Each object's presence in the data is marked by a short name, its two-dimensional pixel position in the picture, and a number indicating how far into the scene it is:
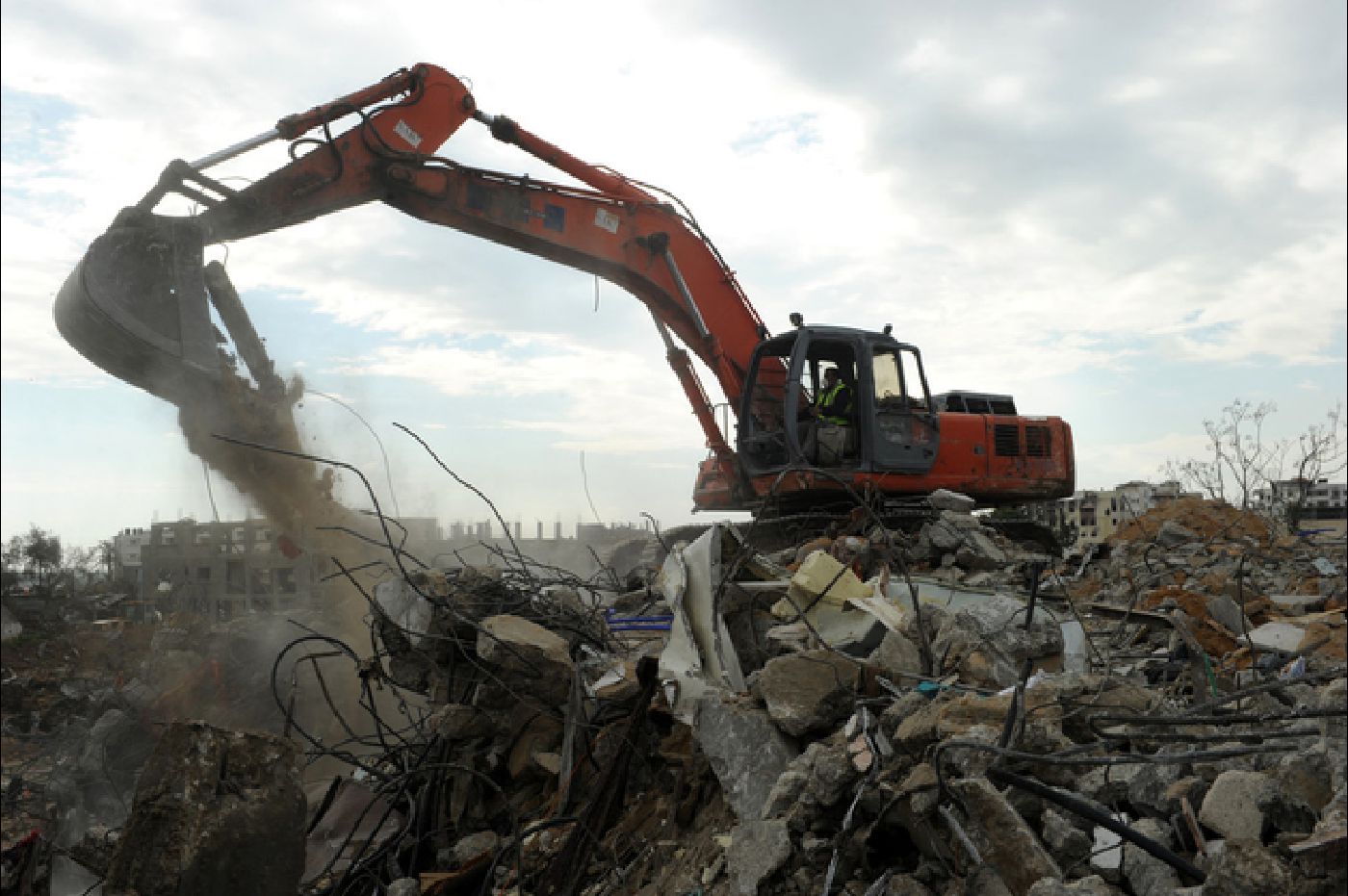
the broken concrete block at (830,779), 3.06
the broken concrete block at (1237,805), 2.53
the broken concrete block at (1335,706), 2.57
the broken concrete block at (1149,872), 2.47
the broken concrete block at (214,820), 3.83
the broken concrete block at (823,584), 4.64
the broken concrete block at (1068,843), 2.65
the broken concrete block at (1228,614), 5.05
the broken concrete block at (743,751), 3.52
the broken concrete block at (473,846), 4.47
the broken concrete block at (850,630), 4.38
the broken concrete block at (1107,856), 2.60
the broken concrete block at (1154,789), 2.77
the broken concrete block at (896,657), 3.84
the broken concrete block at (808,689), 3.58
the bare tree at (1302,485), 13.83
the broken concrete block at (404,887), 4.16
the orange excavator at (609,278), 7.35
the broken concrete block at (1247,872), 2.23
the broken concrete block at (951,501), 8.40
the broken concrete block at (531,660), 4.87
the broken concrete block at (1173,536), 9.30
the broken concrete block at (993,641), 3.75
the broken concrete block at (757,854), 2.98
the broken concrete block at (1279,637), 4.38
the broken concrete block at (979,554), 7.80
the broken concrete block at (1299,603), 5.70
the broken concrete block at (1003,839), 2.55
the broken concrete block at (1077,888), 2.40
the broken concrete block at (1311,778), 2.51
